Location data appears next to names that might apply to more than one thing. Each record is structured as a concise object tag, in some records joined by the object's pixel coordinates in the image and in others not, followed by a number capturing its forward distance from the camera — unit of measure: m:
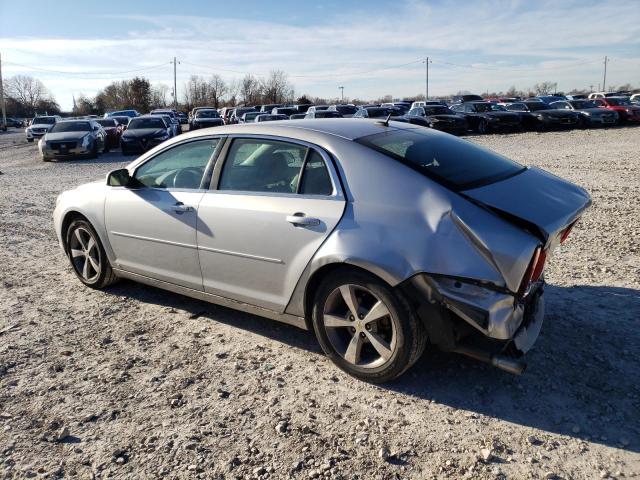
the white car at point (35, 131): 33.41
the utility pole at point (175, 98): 87.44
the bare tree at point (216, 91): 91.88
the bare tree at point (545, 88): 124.25
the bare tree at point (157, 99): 87.38
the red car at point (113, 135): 22.33
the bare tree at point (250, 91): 89.62
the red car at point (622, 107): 28.19
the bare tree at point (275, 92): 88.12
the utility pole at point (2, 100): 64.44
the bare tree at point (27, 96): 108.97
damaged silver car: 2.97
